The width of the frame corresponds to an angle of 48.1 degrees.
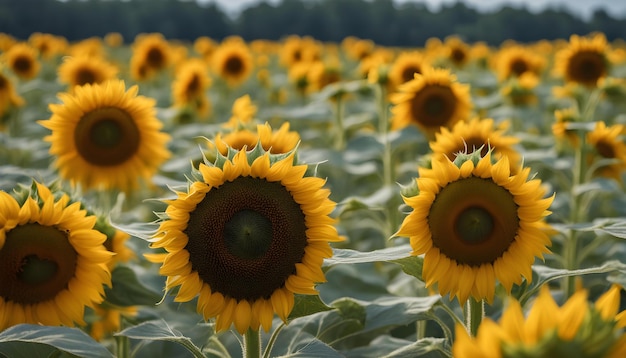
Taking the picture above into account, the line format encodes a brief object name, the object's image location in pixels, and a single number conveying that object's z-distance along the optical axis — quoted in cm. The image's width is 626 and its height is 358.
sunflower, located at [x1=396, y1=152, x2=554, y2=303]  193
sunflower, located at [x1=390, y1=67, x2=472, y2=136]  382
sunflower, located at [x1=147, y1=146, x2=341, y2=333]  179
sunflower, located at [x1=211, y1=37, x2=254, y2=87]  736
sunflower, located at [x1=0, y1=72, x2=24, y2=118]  504
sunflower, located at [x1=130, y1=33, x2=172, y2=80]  727
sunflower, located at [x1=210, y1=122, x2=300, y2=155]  257
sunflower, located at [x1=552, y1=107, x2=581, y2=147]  387
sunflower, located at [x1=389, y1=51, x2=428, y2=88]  469
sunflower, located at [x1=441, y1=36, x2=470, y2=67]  746
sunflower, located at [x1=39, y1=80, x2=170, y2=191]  321
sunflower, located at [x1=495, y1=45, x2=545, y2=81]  636
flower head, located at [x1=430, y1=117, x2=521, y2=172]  274
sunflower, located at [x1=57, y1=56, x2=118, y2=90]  541
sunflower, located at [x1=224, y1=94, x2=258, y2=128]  295
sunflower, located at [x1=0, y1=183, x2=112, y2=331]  198
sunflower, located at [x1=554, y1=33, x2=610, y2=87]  485
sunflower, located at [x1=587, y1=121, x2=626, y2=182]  366
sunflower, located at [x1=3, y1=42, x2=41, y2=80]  733
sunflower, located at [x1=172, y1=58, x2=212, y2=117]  600
